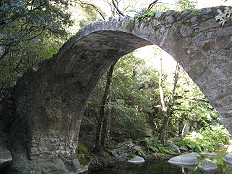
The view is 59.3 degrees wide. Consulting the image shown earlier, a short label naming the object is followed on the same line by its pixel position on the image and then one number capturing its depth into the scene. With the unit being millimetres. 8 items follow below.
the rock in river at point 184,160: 6816
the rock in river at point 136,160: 6599
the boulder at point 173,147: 8092
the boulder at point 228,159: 7256
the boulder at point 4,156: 4728
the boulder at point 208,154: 8012
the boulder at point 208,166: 6211
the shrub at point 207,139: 8565
